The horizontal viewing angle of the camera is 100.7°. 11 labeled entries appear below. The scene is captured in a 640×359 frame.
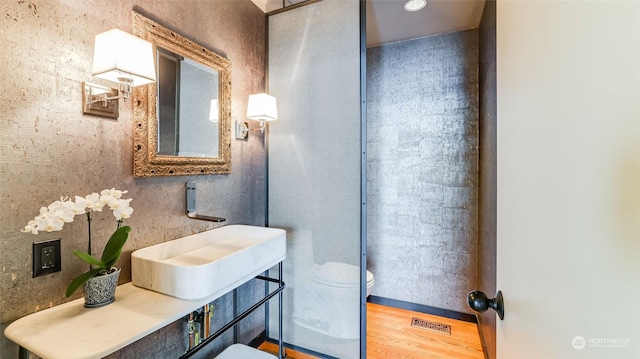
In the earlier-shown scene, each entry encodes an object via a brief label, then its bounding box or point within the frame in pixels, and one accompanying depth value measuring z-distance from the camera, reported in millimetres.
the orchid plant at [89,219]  842
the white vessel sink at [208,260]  1034
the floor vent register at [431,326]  2244
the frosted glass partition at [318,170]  1727
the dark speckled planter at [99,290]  951
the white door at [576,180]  275
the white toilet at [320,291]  1736
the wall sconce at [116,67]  979
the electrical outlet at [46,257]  929
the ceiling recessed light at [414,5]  1988
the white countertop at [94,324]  743
